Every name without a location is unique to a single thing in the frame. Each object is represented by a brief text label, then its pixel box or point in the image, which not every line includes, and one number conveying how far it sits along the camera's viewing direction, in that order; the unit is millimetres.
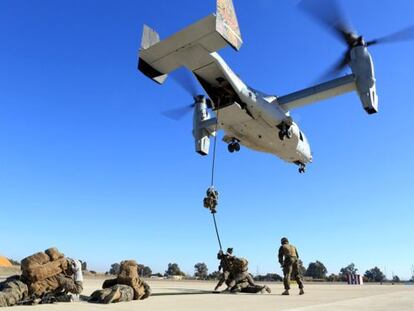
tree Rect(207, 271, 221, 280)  66112
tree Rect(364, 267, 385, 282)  114562
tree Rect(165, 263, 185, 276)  92150
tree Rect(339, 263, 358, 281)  112100
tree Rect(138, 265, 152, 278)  85250
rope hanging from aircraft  15352
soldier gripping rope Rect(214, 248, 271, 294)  16500
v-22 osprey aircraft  16781
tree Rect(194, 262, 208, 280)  95375
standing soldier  16531
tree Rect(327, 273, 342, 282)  73188
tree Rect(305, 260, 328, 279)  108731
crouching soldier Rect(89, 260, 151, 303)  10914
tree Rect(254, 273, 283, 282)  76875
